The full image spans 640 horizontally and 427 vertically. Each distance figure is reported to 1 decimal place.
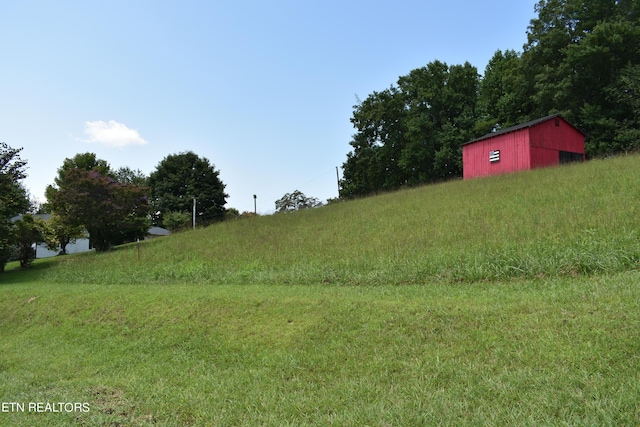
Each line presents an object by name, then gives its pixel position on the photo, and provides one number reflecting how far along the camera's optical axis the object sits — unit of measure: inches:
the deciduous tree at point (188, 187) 1785.2
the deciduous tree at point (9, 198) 630.4
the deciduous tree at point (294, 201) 1717.5
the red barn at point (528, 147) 807.1
